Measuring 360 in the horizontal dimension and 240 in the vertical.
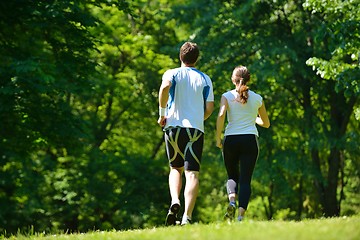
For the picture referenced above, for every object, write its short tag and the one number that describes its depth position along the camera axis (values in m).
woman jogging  16.25
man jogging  15.28
